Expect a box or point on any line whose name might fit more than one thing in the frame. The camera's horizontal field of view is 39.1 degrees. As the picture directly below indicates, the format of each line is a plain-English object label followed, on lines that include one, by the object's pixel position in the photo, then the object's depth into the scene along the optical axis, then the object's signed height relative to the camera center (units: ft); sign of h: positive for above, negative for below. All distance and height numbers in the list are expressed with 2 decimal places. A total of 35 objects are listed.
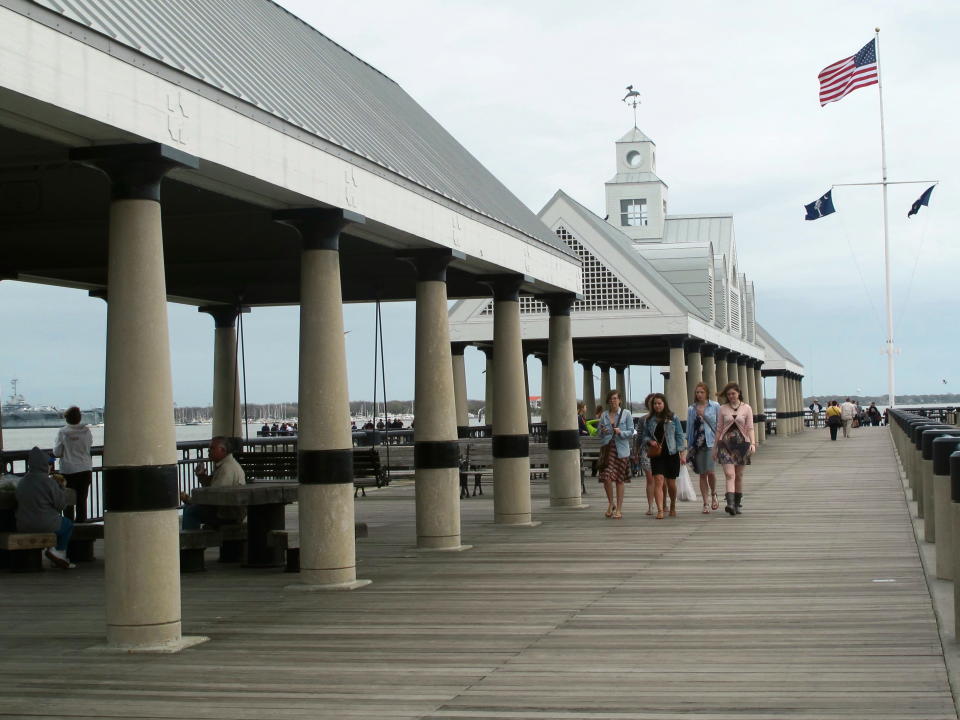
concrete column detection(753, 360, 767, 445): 177.47 +2.04
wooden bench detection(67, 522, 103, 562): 49.49 -3.78
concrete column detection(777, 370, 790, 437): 229.95 +2.39
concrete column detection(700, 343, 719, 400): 139.33 +5.48
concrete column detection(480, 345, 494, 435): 131.26 +3.64
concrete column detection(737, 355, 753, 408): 177.68 +5.36
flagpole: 203.72 +21.71
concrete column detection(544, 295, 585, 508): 68.44 +0.41
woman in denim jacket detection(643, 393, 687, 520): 61.41 -0.96
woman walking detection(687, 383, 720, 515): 64.75 -0.82
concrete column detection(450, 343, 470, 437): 119.79 +4.31
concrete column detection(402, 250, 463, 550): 49.49 +0.34
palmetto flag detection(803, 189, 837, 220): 177.99 +27.47
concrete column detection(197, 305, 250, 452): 76.38 +3.22
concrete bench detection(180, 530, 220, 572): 44.37 -3.70
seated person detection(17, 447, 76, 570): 46.44 -2.06
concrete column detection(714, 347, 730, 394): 154.92 +5.93
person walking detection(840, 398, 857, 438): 190.35 +0.07
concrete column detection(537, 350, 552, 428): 151.84 +6.47
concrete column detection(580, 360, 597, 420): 181.78 +4.66
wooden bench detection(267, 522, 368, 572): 45.88 -3.96
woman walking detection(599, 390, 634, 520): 62.28 -1.15
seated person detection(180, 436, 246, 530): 48.16 -2.57
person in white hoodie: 55.36 -0.51
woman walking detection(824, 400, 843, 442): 180.45 -0.56
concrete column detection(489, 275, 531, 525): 60.03 -0.07
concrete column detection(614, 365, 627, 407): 217.97 +7.07
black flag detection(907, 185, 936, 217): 189.88 +29.60
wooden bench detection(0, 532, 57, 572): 46.50 -3.76
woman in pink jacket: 60.97 -0.62
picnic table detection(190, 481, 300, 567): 44.34 -2.48
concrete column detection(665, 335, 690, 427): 119.24 +3.60
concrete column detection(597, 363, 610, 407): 201.98 +6.59
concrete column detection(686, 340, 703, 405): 126.31 +5.34
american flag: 159.02 +39.71
